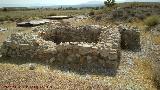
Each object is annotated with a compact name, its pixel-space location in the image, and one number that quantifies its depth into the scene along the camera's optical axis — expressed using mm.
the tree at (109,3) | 20862
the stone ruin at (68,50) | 4791
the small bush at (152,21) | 9716
